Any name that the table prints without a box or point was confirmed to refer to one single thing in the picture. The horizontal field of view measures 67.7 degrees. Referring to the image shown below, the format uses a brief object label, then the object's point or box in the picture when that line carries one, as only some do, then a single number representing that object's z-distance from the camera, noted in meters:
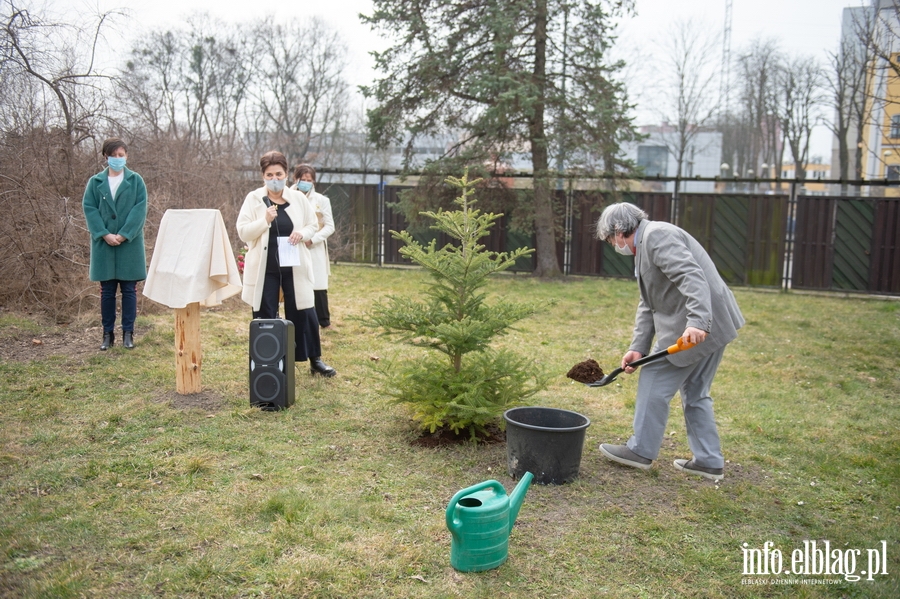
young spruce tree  4.64
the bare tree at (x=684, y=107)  34.66
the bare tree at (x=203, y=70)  27.48
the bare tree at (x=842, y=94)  21.12
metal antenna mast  35.38
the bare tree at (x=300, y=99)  32.06
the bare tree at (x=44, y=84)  8.36
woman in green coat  6.73
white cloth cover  5.53
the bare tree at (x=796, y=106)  31.92
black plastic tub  4.06
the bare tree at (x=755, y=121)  34.28
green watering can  3.05
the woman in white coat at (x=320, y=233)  7.64
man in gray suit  4.05
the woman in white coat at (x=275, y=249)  5.95
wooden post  5.62
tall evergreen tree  13.84
